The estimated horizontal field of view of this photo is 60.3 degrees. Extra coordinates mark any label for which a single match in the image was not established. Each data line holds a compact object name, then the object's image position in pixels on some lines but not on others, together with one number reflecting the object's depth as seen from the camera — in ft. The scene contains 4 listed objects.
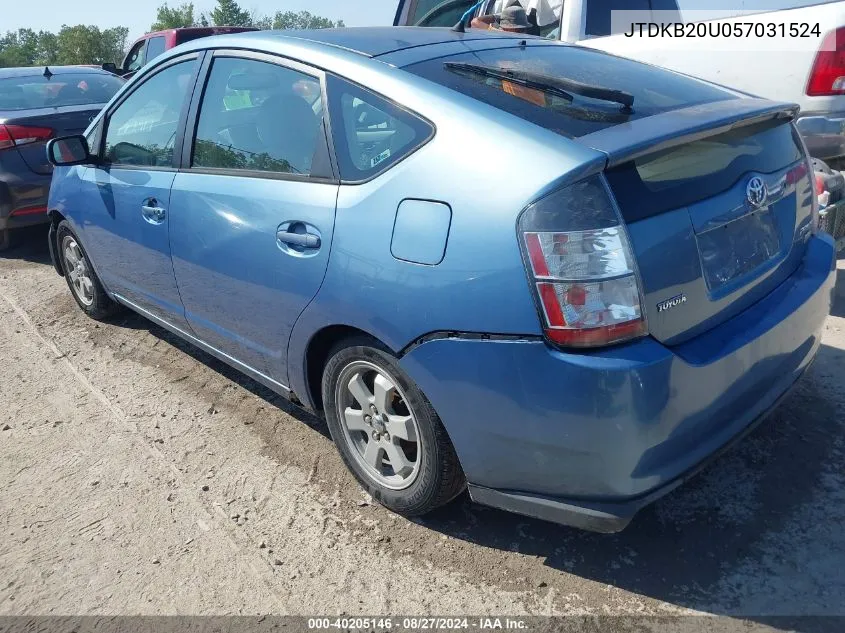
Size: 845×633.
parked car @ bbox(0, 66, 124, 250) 19.88
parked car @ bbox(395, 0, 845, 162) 13.96
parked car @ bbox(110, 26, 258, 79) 41.81
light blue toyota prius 6.68
